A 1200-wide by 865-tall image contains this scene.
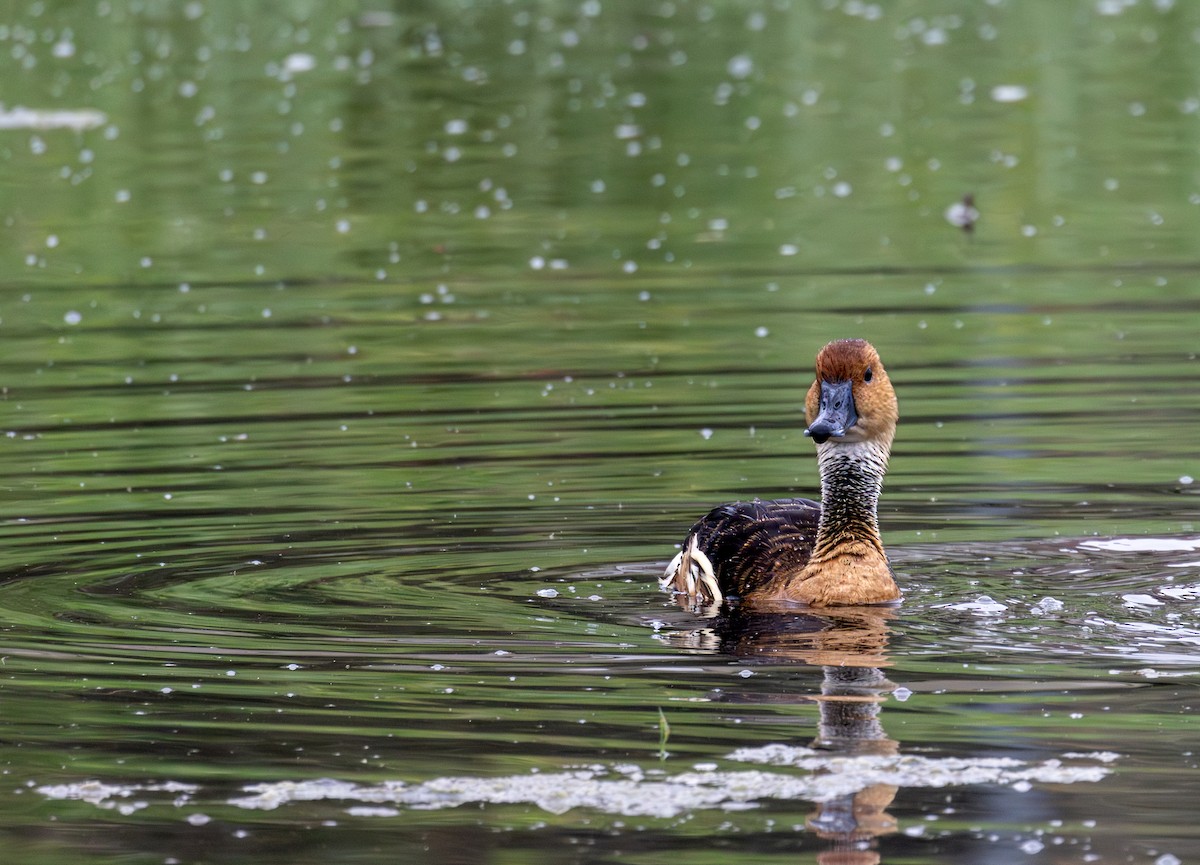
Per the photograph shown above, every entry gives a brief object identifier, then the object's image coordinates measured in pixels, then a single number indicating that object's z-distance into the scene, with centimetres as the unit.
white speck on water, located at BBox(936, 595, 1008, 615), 1731
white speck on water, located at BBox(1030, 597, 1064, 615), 1723
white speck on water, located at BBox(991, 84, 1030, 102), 5634
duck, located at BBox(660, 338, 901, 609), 1800
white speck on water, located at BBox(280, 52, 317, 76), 6716
